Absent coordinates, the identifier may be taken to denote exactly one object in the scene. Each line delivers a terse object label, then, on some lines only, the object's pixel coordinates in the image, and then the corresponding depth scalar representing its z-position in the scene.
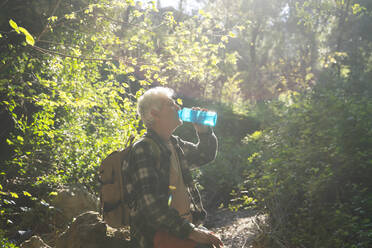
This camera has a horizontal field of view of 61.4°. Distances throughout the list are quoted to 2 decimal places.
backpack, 2.32
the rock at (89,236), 3.35
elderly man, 1.97
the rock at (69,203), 5.24
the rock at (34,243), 3.87
